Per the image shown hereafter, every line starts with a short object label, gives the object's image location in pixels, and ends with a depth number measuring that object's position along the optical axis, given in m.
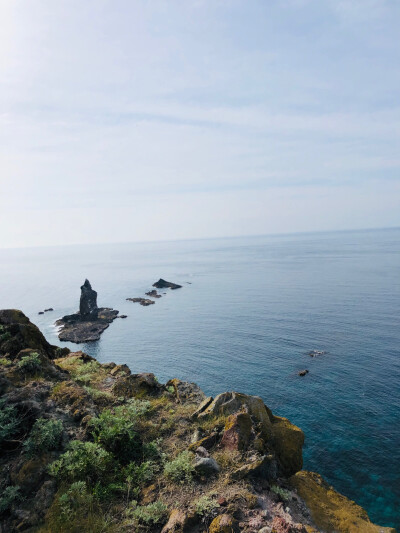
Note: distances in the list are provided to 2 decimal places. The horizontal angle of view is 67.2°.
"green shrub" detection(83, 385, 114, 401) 15.43
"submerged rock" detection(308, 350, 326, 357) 47.82
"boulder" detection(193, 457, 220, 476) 11.59
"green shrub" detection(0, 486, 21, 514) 9.40
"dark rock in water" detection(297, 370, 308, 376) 41.90
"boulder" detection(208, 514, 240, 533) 9.18
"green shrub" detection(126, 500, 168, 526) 9.59
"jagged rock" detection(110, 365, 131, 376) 20.01
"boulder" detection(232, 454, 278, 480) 11.77
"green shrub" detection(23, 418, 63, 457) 11.01
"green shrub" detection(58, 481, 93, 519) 9.33
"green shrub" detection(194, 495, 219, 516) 9.77
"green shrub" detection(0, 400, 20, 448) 11.10
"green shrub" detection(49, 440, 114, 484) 10.48
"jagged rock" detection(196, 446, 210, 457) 12.48
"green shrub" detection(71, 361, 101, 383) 17.27
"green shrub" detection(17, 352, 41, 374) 15.01
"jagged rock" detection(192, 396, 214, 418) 15.53
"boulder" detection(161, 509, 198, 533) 9.29
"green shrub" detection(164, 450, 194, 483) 11.27
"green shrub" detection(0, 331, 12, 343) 16.98
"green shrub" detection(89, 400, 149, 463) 12.14
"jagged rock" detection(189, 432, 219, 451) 13.07
